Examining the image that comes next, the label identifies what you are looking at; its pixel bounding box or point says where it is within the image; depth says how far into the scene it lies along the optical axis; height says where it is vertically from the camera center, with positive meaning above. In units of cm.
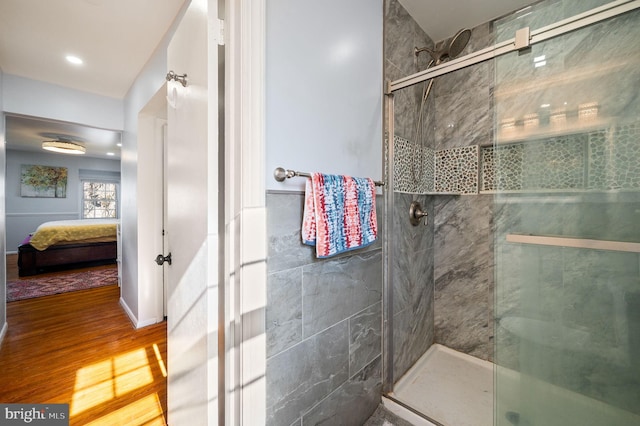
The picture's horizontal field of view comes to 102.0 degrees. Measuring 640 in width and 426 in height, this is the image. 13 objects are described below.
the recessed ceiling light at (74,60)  231 +133
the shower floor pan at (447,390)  154 -123
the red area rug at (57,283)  352 -116
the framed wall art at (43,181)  610 +62
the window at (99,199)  696 +21
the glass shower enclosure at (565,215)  97 -2
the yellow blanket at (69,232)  437 -45
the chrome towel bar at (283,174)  98 +13
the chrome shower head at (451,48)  189 +123
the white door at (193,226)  95 -8
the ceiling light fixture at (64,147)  436 +103
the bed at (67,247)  431 -71
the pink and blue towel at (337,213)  106 -2
